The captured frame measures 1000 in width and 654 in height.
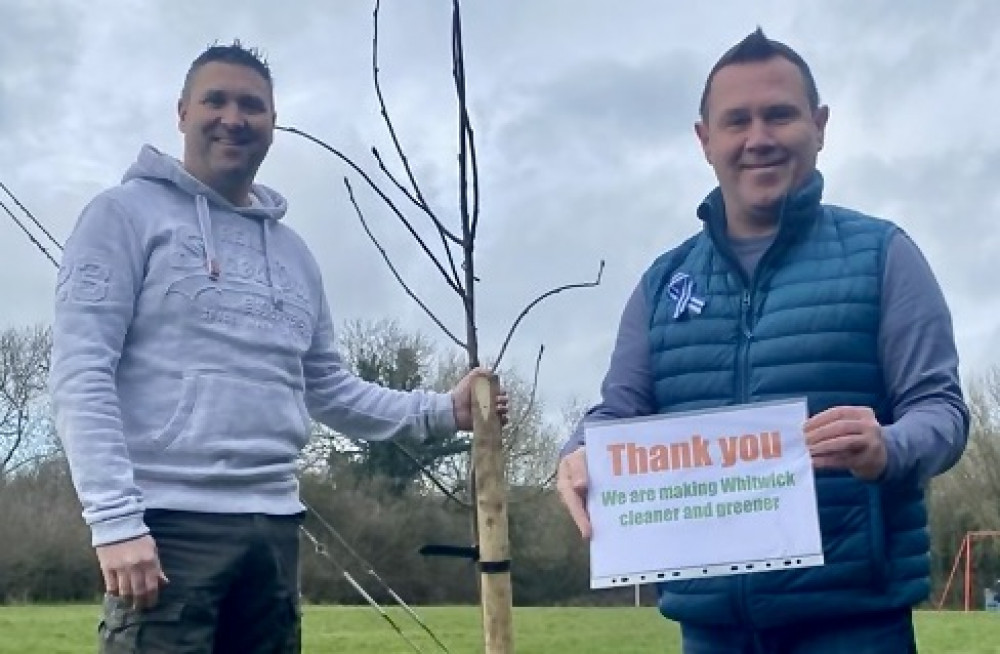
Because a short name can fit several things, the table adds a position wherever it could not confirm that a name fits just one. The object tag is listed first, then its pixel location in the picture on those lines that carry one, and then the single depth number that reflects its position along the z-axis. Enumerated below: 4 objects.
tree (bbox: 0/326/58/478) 29.20
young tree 2.86
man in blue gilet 2.67
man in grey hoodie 2.93
